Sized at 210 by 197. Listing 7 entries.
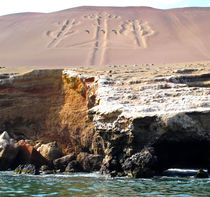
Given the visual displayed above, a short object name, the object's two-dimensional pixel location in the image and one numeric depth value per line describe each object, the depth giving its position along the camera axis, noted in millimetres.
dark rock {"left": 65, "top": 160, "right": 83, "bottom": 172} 17094
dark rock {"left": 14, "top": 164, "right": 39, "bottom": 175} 15979
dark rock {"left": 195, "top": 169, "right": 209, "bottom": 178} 13430
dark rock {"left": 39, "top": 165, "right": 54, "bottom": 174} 16531
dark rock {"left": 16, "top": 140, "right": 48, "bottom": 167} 18047
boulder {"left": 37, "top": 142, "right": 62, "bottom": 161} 18703
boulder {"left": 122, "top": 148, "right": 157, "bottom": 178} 13328
